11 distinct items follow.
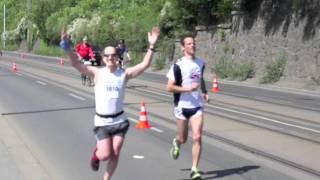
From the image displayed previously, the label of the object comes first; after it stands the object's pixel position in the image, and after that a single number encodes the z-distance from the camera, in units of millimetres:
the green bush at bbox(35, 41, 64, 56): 76000
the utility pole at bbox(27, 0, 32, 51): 92088
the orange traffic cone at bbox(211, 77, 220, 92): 25106
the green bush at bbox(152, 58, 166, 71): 44438
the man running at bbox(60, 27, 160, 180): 7383
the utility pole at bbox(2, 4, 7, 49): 109094
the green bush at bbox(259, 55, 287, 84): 30469
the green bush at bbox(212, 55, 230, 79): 35000
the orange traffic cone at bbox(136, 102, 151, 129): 13466
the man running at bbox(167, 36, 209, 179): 8531
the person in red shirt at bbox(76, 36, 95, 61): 23934
